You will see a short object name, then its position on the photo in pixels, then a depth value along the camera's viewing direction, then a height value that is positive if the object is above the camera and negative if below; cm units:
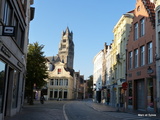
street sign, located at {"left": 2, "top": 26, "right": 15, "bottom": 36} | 788 +211
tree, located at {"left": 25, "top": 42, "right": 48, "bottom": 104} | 2736 +199
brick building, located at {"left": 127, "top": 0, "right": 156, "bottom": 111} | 1863 +254
